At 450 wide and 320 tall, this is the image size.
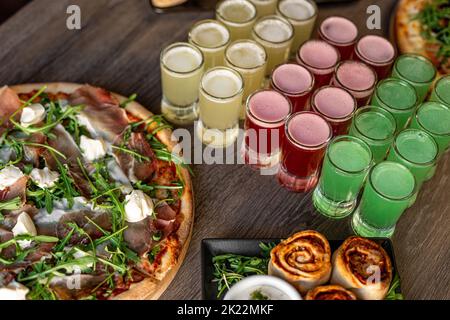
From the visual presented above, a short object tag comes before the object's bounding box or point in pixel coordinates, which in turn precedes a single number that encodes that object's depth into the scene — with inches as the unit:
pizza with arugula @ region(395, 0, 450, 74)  29.9
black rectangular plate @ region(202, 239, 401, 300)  21.9
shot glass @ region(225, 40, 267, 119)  26.0
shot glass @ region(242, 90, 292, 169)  24.2
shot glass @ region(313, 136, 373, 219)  22.3
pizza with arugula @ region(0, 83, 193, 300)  21.4
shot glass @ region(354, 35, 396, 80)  26.9
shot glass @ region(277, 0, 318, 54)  28.6
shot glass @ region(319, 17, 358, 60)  27.6
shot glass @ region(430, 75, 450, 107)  25.1
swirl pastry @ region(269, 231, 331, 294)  20.3
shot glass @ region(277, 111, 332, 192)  23.4
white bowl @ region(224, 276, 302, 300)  20.2
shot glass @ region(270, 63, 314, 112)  25.2
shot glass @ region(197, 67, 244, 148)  24.8
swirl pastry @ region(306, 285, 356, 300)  19.9
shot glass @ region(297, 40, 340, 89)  26.3
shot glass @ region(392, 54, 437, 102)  25.8
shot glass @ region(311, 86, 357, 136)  24.4
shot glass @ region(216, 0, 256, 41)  27.7
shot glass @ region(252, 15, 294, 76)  27.1
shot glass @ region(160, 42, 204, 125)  25.6
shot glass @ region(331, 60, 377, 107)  25.5
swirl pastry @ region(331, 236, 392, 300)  20.2
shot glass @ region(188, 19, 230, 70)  26.6
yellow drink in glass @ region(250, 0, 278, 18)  29.1
